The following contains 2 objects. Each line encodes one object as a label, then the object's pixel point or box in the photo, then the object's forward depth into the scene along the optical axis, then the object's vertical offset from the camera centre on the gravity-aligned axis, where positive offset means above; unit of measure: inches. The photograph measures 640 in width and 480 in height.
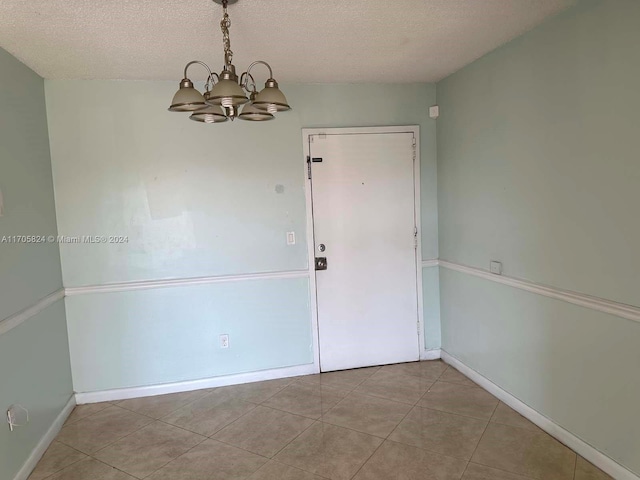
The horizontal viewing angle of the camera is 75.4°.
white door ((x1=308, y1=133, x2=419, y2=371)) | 137.0 -12.4
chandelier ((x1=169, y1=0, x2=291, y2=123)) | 65.9 +19.4
